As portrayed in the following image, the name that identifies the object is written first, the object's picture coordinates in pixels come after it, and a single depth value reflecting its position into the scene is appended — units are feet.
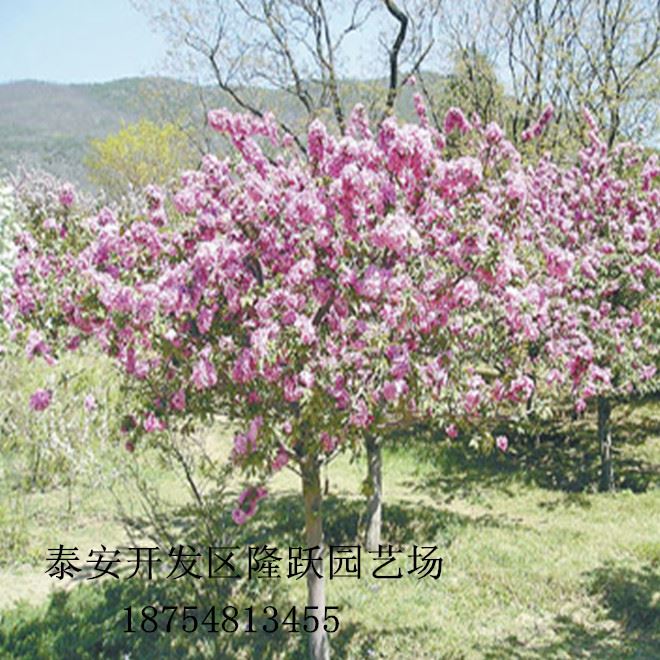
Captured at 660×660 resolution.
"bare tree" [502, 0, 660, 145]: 66.18
